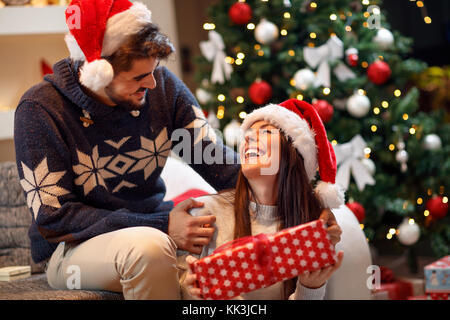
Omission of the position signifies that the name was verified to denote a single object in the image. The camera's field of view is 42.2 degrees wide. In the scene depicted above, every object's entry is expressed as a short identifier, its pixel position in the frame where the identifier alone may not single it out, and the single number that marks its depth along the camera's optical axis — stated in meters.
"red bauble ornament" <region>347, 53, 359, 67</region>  2.85
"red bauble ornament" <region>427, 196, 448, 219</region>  2.95
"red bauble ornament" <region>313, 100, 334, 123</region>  2.71
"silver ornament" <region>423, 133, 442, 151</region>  2.99
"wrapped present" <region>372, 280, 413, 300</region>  2.67
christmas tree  2.83
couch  1.67
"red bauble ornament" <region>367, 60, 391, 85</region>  2.83
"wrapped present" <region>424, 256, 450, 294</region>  2.30
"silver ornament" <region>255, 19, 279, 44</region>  2.86
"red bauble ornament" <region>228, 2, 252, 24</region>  2.96
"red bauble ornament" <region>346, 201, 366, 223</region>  2.74
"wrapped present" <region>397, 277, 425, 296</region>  2.91
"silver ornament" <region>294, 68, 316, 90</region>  2.78
